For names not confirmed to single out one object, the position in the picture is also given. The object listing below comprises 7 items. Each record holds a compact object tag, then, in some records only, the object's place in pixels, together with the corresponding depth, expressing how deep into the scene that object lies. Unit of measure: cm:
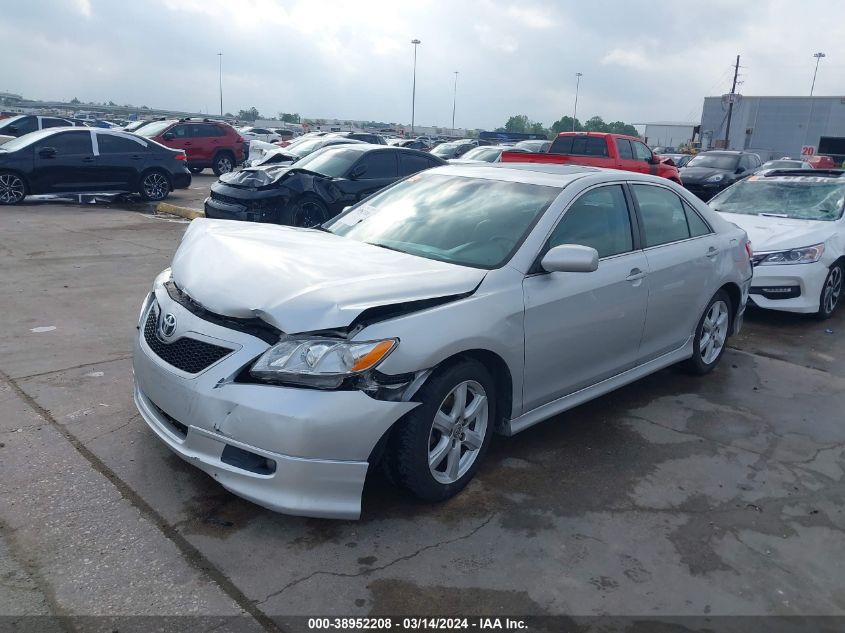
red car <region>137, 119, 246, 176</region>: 2045
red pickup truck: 1600
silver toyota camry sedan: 305
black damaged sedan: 1007
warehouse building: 6384
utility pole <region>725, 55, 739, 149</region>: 5841
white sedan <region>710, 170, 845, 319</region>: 735
